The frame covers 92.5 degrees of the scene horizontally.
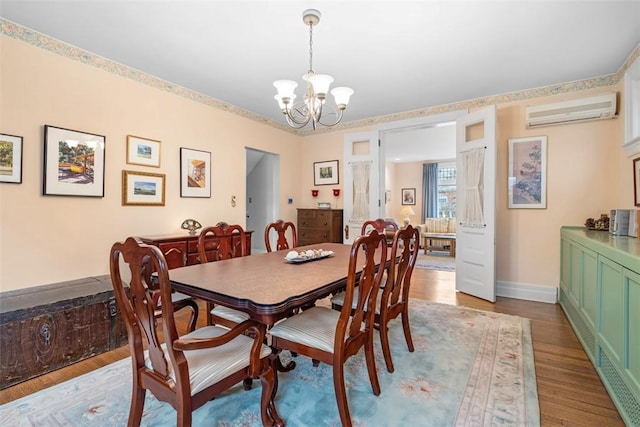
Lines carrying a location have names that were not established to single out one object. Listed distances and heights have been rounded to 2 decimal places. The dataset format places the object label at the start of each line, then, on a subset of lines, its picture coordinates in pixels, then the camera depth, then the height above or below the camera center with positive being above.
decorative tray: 2.17 -0.32
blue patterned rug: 1.60 -1.07
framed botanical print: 3.66 +0.52
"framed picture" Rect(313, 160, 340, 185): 5.27 +0.71
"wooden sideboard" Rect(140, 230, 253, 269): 3.00 -0.37
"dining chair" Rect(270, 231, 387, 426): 1.48 -0.63
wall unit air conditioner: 3.23 +1.16
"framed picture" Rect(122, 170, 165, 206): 3.11 +0.24
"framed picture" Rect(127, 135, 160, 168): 3.15 +0.64
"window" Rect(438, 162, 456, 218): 9.09 +0.74
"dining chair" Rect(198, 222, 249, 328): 1.97 -0.36
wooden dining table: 1.34 -0.37
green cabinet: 1.52 -0.58
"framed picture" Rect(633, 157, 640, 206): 2.66 +0.31
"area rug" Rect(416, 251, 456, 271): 5.57 -0.95
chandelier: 2.10 +0.88
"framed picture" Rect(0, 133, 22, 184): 2.34 +0.40
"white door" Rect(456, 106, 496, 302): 3.59 +0.14
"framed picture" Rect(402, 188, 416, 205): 9.63 +0.57
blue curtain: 9.26 +0.70
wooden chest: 1.92 -0.81
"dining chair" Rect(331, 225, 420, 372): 1.96 -0.54
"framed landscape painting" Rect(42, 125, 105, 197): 2.57 +0.42
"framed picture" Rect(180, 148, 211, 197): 3.68 +0.48
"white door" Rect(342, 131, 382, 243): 4.84 +0.51
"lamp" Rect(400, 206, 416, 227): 9.03 +0.07
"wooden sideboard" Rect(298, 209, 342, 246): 4.95 -0.21
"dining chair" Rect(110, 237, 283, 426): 1.15 -0.65
